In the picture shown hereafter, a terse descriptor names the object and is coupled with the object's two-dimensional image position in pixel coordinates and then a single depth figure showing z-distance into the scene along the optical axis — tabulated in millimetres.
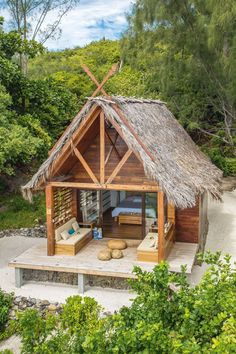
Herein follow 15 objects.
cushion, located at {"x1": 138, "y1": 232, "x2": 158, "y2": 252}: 10688
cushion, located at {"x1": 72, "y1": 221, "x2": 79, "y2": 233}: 12145
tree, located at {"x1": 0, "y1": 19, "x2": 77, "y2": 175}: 11703
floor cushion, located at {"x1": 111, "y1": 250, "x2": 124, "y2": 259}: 10977
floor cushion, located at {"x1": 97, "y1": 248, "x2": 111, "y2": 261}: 10844
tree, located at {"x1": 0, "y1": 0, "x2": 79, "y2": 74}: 21422
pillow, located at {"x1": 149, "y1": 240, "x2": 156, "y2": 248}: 10860
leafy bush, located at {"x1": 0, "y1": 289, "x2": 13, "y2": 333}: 8812
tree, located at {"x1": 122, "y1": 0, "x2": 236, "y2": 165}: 19047
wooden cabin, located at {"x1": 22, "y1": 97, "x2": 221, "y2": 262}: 10297
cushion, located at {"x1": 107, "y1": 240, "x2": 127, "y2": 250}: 11602
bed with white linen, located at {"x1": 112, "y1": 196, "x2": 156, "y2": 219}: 13383
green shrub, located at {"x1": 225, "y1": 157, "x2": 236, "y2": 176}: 22734
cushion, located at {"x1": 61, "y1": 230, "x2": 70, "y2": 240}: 11452
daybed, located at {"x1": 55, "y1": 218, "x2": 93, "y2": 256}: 11211
